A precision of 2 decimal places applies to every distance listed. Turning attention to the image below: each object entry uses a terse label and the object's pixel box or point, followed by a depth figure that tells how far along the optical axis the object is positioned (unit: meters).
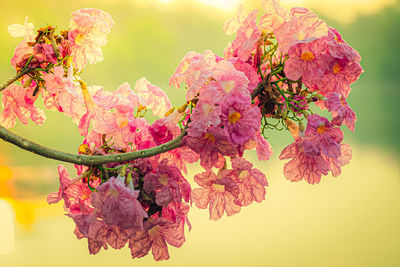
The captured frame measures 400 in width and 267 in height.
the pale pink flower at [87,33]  2.25
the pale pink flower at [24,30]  2.29
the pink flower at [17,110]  2.30
